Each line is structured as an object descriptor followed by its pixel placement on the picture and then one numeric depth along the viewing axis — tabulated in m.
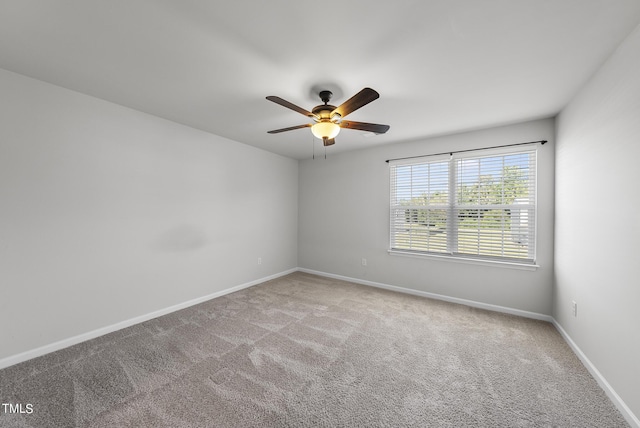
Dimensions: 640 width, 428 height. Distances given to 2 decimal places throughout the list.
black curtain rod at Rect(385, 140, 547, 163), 2.86
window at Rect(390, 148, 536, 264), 2.99
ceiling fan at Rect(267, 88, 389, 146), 1.98
